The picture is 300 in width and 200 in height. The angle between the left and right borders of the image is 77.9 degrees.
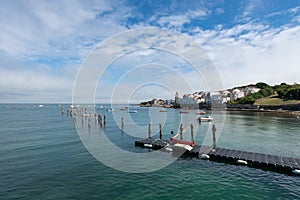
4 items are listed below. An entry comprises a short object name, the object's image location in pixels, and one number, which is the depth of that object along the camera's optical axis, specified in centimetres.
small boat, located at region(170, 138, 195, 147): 2305
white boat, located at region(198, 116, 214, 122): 5931
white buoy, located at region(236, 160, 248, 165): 1744
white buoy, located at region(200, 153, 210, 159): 1953
